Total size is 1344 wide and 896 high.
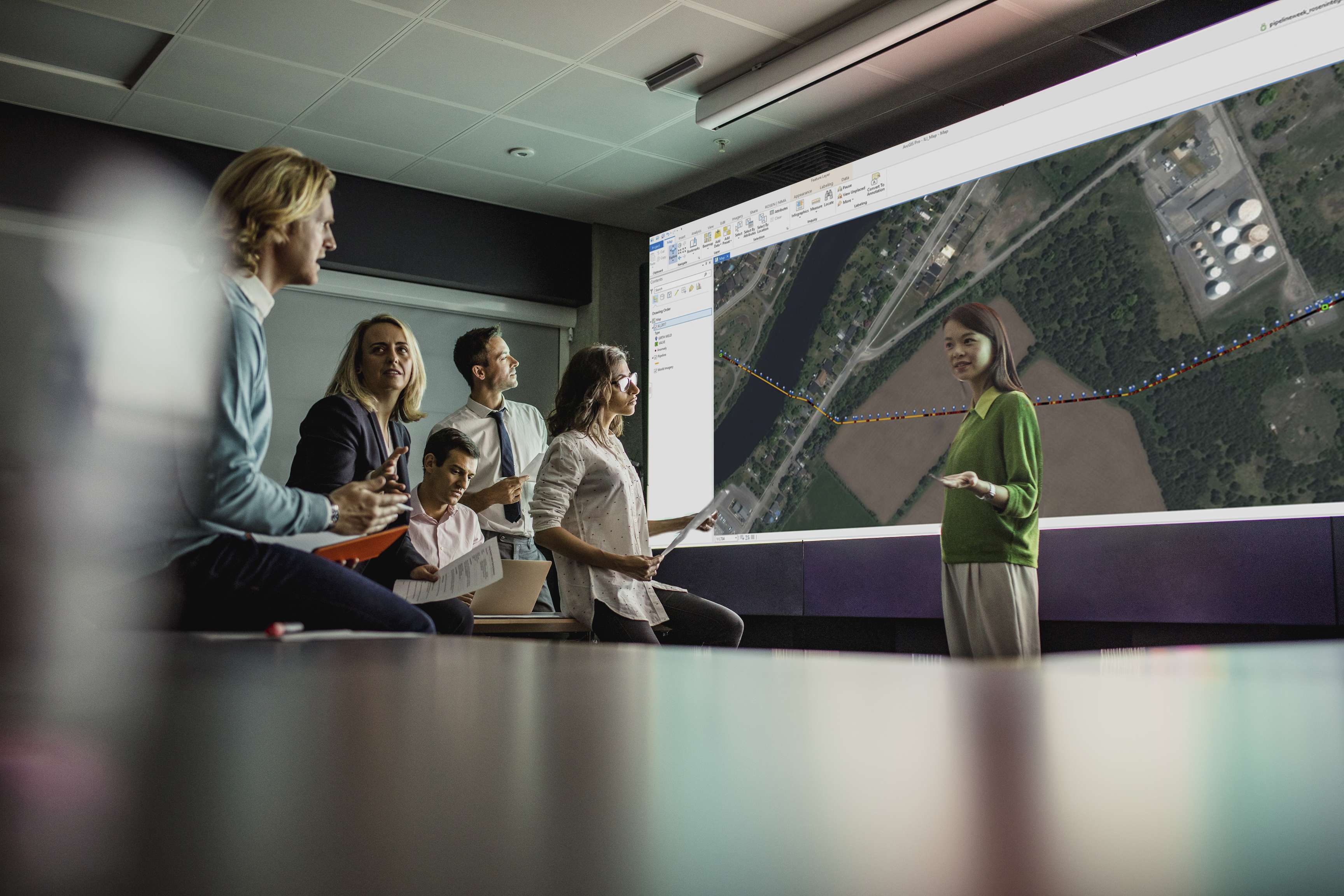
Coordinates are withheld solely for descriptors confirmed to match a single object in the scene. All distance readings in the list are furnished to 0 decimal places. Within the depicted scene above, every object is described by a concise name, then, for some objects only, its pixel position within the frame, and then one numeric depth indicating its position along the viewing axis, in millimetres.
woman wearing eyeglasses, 2270
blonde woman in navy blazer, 1727
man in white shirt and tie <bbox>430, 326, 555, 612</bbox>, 2904
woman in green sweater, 2564
